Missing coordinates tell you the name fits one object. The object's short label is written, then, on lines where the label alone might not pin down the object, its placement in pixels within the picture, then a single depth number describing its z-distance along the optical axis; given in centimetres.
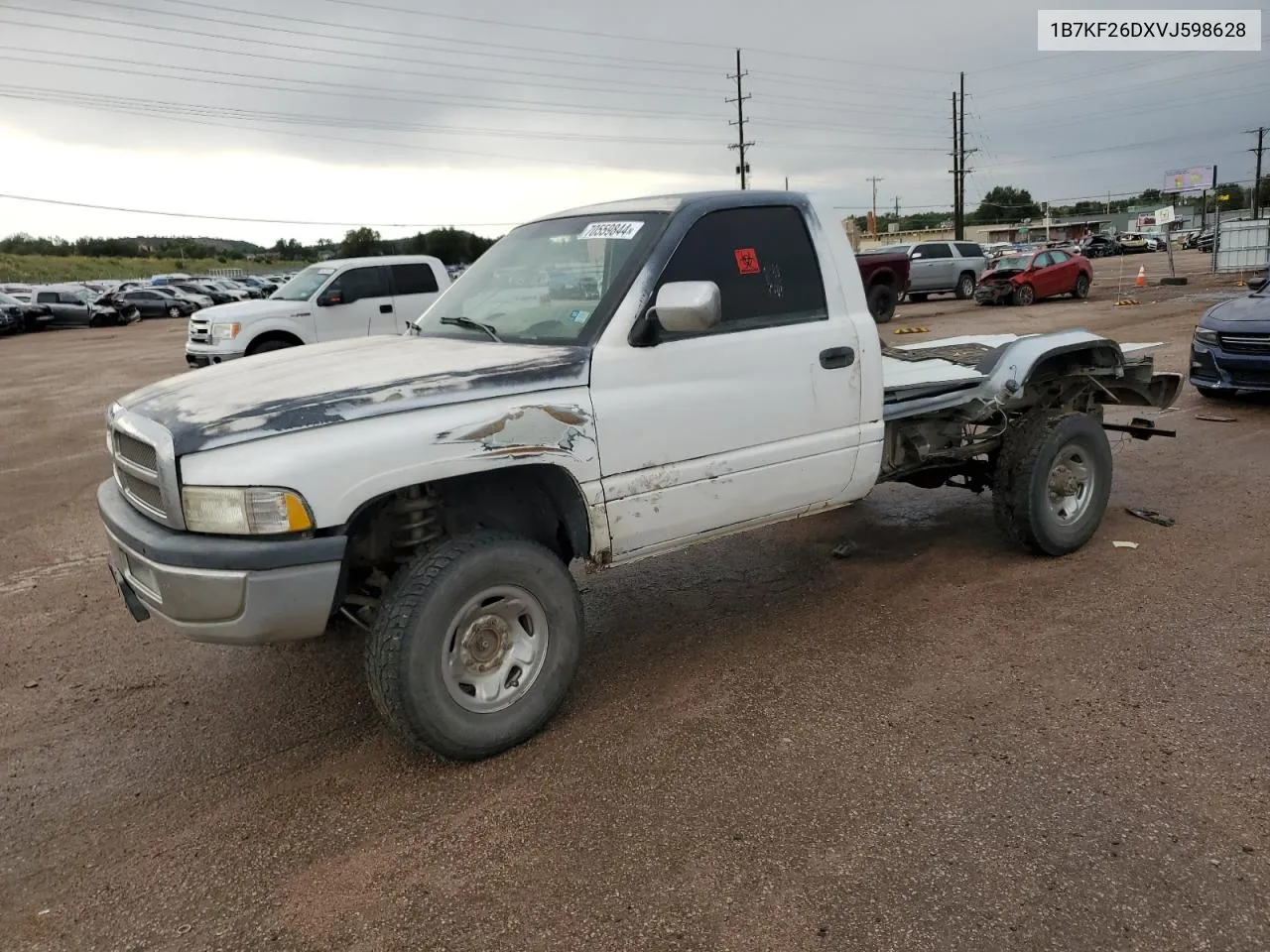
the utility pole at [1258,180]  8456
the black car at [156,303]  3894
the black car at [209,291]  4460
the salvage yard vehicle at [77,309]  3481
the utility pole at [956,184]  5806
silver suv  2734
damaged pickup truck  295
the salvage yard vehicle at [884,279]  2214
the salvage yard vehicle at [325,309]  1348
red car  2352
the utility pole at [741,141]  6006
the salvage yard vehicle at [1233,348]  876
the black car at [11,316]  3147
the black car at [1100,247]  6675
